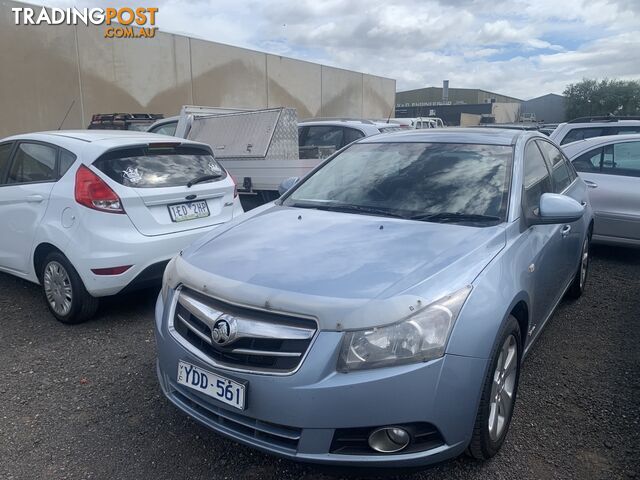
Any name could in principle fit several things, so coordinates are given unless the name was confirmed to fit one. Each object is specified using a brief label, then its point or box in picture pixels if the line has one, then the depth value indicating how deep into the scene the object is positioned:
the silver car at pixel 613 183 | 5.70
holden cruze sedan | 2.03
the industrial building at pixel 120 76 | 18.12
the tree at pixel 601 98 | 51.69
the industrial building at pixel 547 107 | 56.97
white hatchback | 3.96
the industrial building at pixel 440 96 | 70.94
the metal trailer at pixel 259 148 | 6.46
